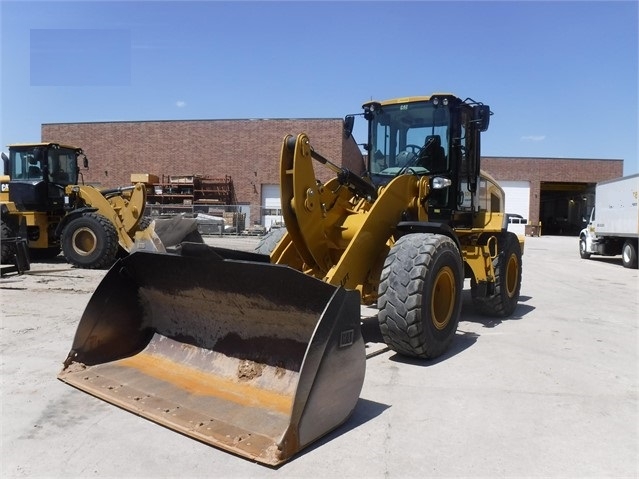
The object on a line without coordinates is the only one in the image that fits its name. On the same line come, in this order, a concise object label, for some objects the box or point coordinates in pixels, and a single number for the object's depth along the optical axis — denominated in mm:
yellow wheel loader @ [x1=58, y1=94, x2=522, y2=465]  3566
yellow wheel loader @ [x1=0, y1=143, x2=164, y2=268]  12391
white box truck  18964
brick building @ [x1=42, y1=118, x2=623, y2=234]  37219
